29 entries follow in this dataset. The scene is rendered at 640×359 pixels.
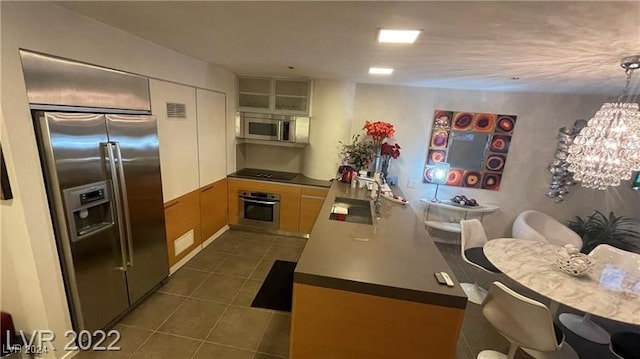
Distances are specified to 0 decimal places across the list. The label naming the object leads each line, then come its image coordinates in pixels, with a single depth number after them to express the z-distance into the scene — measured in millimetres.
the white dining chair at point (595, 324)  2428
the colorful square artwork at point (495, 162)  3846
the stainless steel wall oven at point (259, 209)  3971
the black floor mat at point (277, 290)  2586
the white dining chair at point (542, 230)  3229
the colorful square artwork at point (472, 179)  3938
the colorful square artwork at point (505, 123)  3725
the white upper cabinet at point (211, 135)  3207
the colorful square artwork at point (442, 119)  3814
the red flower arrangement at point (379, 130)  3506
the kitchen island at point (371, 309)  1339
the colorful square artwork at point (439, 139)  3881
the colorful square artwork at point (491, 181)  3904
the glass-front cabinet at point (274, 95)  3852
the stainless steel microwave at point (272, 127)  3959
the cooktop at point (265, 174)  4059
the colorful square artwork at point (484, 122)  3746
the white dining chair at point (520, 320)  1671
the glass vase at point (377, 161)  3733
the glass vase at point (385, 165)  3812
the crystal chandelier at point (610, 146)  2074
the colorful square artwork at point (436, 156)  3947
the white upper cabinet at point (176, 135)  2535
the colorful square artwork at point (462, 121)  3781
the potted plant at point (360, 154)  3664
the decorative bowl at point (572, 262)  2025
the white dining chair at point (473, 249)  2818
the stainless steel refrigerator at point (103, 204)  1671
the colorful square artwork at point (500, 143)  3785
